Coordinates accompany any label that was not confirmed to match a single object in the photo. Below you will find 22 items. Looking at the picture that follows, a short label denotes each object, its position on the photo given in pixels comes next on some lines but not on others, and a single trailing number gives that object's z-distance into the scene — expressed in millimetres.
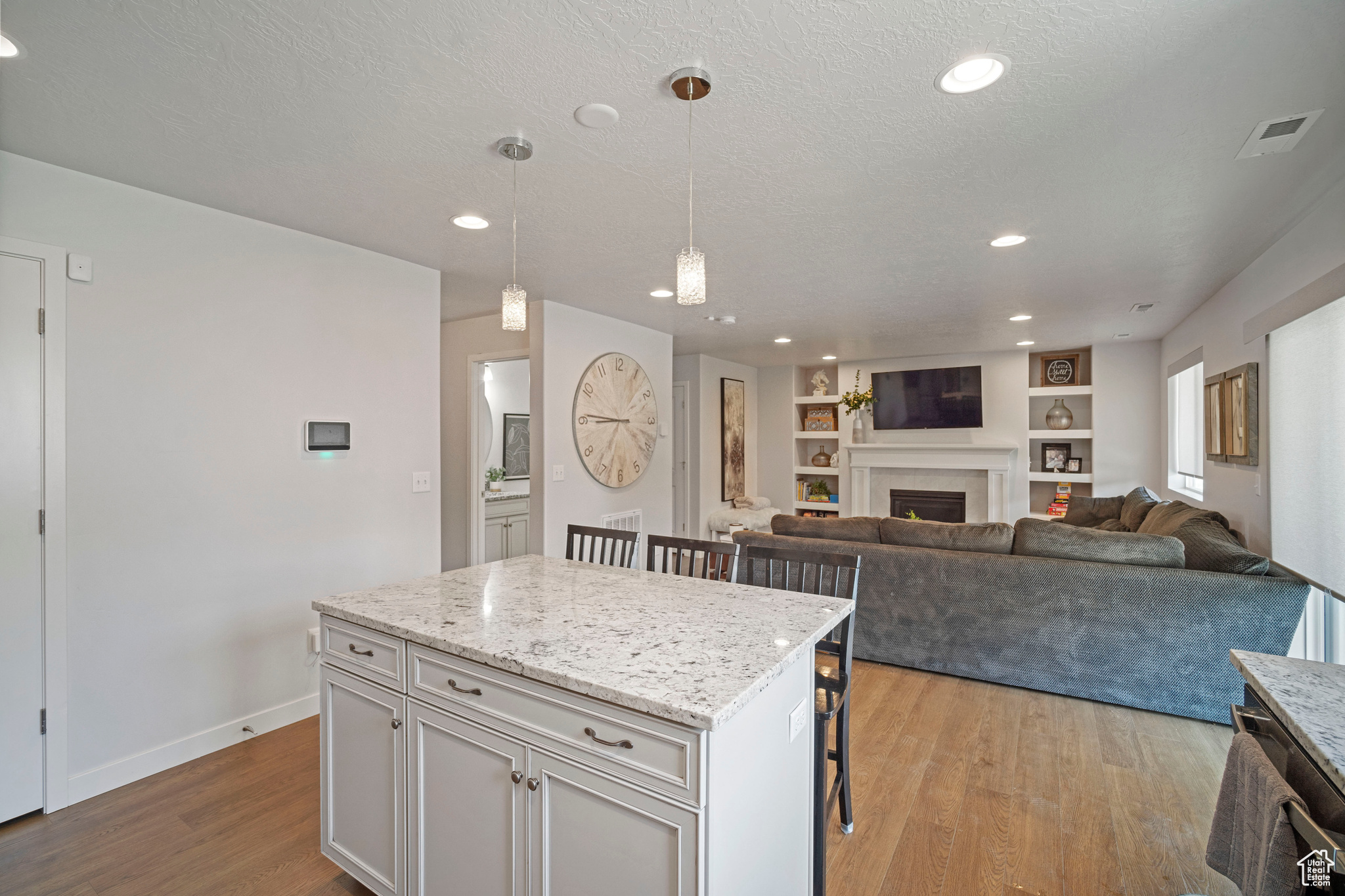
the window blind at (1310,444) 2469
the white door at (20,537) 2104
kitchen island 1167
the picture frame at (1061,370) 6770
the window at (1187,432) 4969
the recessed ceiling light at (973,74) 1575
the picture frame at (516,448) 6203
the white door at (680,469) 7113
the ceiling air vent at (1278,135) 1860
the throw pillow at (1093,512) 5246
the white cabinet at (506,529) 5375
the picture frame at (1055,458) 6762
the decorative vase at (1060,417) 6695
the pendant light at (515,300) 2037
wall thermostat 2912
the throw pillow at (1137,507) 4566
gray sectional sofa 2842
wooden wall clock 4621
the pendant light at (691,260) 1634
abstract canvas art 7469
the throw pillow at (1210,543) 2822
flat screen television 6957
